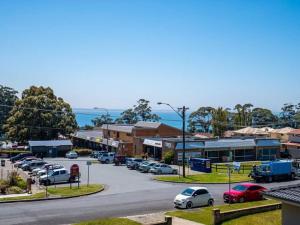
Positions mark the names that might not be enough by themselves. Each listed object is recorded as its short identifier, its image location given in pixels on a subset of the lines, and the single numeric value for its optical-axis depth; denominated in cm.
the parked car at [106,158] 6538
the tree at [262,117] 15204
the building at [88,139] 8631
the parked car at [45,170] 4614
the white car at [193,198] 3089
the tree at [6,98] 12575
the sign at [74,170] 4403
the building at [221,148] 6323
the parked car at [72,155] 7306
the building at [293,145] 7552
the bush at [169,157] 6181
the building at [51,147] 7388
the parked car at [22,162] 5841
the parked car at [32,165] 5494
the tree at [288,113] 16288
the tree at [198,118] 14000
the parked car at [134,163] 5687
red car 3300
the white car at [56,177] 4375
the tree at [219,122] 10406
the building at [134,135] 7512
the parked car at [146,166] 5389
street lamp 4719
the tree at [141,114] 14838
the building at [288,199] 1407
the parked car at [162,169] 5241
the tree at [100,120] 15850
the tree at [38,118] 8244
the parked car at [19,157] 6550
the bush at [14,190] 3821
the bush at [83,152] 7850
